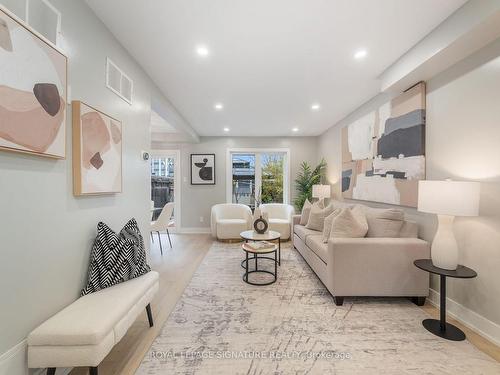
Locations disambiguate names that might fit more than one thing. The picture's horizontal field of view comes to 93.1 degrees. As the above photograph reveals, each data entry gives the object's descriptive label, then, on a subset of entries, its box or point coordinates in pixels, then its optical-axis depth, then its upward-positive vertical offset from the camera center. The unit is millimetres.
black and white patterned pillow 1725 -594
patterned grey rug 1591 -1220
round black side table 1855 -1042
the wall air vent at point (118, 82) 2020 +932
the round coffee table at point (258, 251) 2938 -837
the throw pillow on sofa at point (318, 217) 3832 -517
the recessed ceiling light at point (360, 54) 2289 +1303
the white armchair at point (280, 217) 5055 -755
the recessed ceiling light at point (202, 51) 2229 +1286
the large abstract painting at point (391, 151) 2580 +452
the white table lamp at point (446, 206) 1774 -150
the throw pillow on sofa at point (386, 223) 2592 -415
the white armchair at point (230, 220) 5031 -798
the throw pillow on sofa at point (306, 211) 4184 -479
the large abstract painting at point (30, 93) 1115 +471
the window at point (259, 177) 6234 +196
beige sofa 2375 -837
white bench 1224 -814
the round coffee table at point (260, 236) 3249 -734
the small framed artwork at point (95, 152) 1610 +237
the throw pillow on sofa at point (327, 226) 3042 -535
